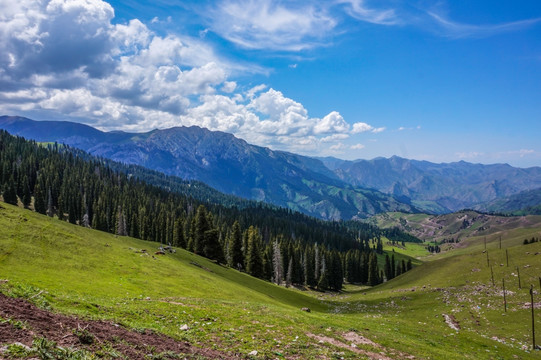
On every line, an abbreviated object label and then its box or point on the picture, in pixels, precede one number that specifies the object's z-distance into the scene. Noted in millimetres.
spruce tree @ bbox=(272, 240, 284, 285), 103000
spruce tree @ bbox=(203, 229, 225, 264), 89050
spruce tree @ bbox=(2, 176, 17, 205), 117875
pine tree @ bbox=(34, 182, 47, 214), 119750
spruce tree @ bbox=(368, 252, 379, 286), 145375
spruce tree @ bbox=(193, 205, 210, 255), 90938
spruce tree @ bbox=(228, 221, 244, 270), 98125
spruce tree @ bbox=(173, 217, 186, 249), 103438
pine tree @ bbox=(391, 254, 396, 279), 156850
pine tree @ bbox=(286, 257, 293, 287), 103188
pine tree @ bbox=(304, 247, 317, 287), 119625
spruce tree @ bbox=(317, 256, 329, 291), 116750
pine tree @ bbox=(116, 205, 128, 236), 112812
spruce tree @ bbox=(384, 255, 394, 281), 156750
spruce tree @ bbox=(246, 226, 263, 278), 95812
